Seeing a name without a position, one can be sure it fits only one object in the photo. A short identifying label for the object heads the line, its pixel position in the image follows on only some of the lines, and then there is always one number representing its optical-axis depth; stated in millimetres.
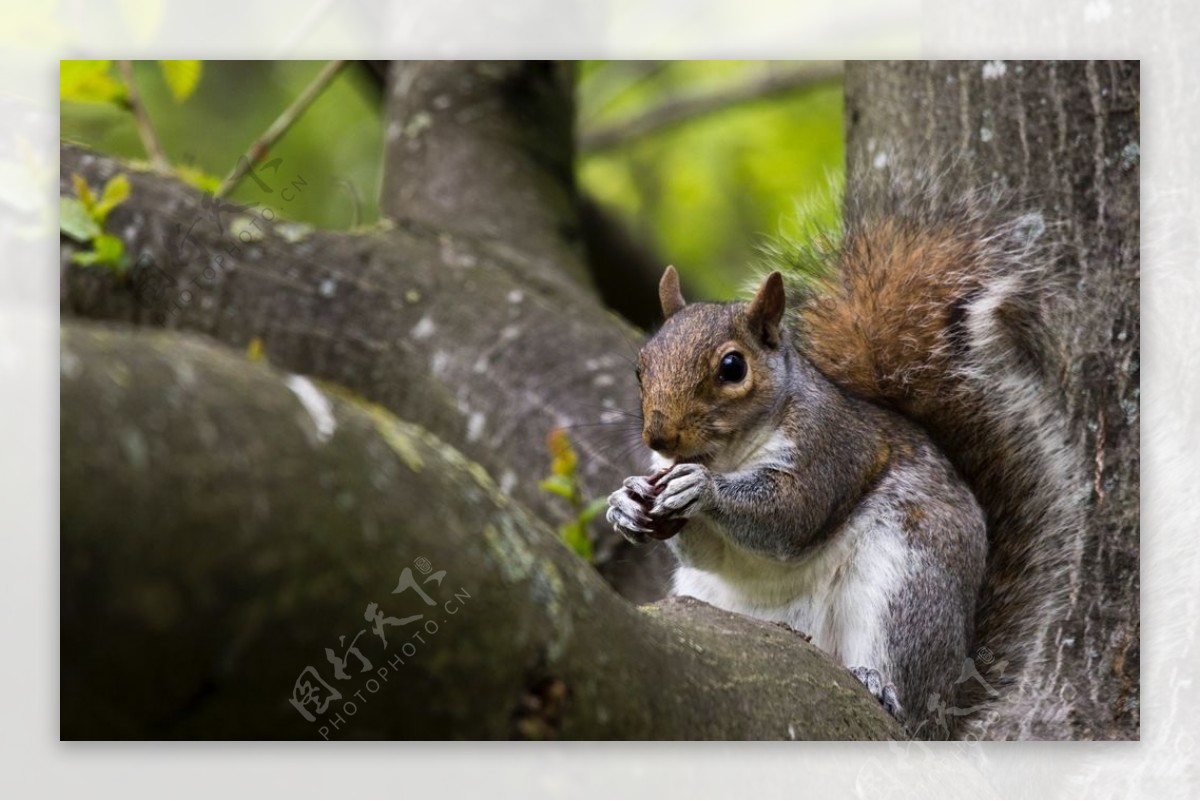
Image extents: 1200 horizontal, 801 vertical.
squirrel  4598
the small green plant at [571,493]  5418
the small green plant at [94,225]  5434
